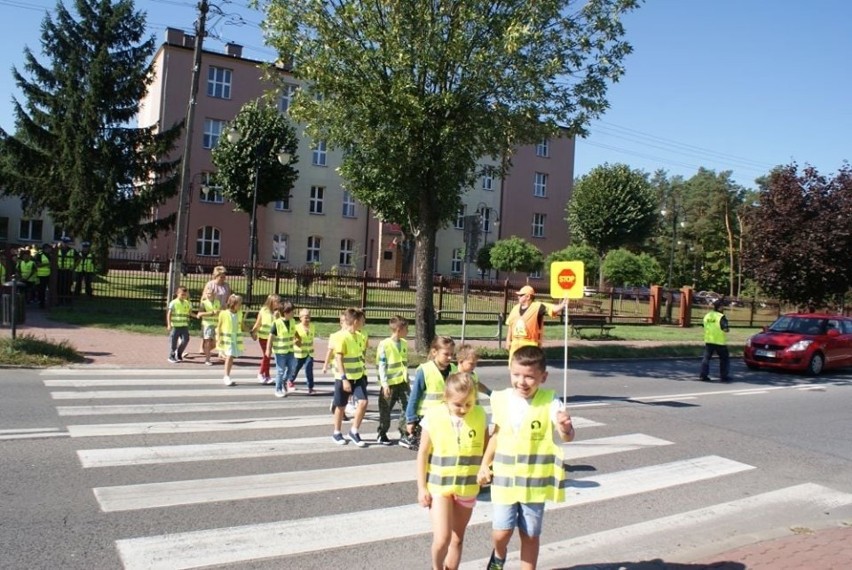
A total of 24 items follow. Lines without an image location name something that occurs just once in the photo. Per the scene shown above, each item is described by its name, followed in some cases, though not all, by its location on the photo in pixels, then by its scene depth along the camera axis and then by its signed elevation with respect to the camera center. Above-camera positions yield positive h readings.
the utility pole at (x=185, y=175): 18.16 +2.57
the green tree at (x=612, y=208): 48.50 +6.14
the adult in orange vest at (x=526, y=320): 9.41 -0.35
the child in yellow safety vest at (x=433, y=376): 6.73 -0.83
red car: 17.45 -0.89
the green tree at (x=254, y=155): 35.03 +6.04
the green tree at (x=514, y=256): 42.59 +2.23
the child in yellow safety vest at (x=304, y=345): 10.98 -0.98
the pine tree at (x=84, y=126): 27.38 +5.59
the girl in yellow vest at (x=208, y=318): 13.43 -0.78
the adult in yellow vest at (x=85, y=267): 21.78 +0.08
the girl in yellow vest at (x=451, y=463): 4.18 -1.04
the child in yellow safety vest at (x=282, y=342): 10.77 -0.92
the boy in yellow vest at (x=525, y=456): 4.13 -0.96
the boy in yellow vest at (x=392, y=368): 8.06 -0.93
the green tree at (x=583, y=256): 41.19 +2.36
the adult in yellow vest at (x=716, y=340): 15.05 -0.76
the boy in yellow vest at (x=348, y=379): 8.16 -1.10
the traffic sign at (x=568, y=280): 7.96 +0.18
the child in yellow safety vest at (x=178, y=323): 13.16 -0.90
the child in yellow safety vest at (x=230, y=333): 11.61 -0.92
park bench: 22.98 -0.84
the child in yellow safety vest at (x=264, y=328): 11.99 -0.83
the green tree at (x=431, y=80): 14.39 +4.38
